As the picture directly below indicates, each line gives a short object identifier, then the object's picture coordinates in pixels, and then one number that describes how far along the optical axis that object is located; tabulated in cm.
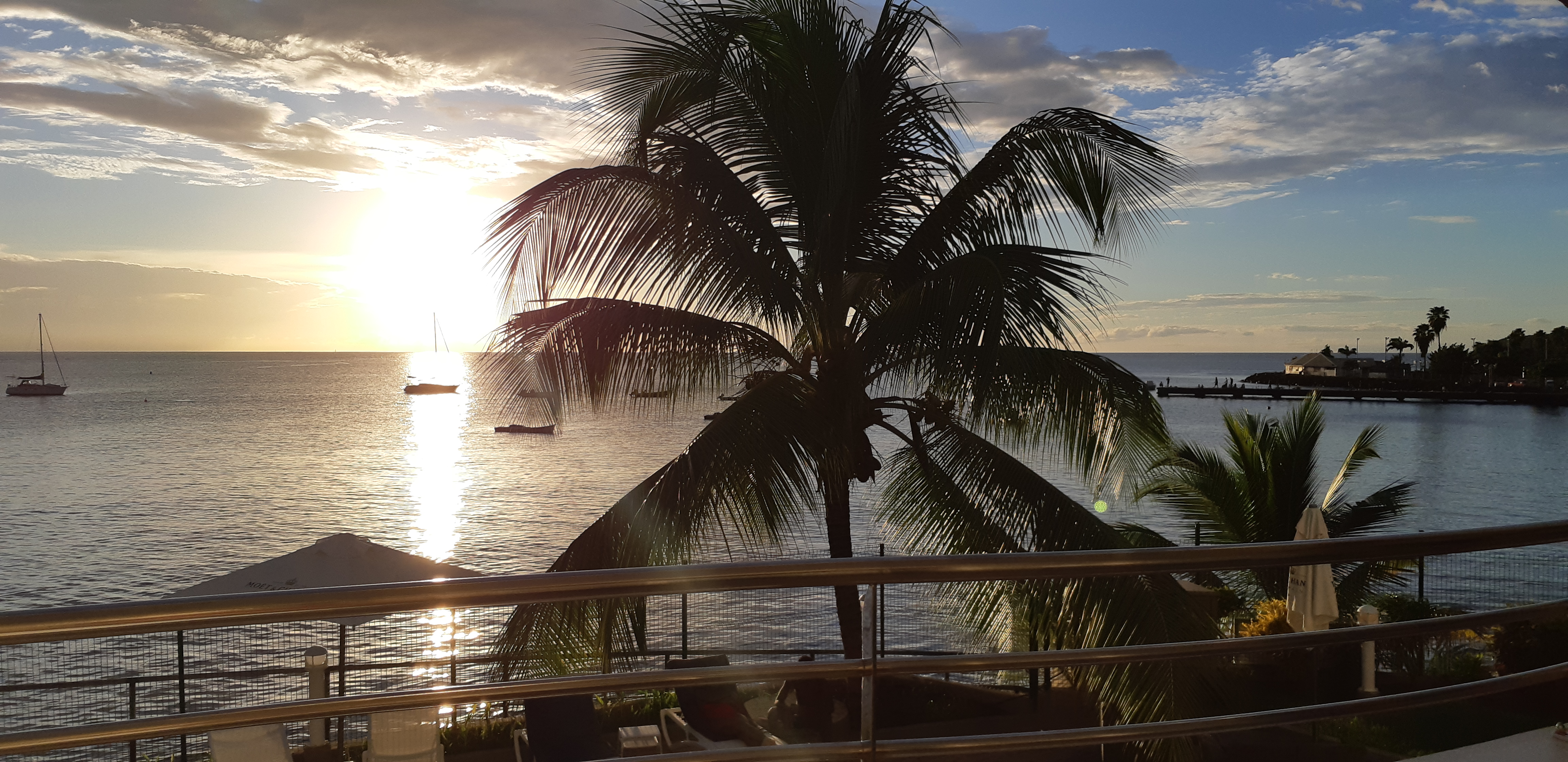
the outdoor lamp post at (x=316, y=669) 655
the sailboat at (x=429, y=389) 13012
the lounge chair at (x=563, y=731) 684
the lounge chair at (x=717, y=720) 824
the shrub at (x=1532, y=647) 955
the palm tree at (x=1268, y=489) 1390
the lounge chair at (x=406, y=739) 627
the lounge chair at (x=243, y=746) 623
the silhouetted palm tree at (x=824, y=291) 579
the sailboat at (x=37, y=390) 11562
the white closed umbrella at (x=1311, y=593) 923
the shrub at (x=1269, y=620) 1117
